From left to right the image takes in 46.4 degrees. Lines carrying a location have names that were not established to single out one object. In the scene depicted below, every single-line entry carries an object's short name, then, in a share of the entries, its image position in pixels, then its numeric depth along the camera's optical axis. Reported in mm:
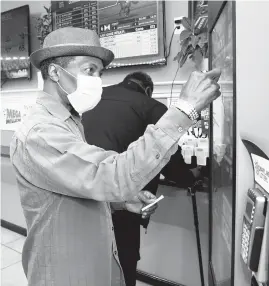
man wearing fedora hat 953
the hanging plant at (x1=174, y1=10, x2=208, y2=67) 2086
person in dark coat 1904
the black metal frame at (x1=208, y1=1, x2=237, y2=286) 817
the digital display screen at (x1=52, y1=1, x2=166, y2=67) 2484
